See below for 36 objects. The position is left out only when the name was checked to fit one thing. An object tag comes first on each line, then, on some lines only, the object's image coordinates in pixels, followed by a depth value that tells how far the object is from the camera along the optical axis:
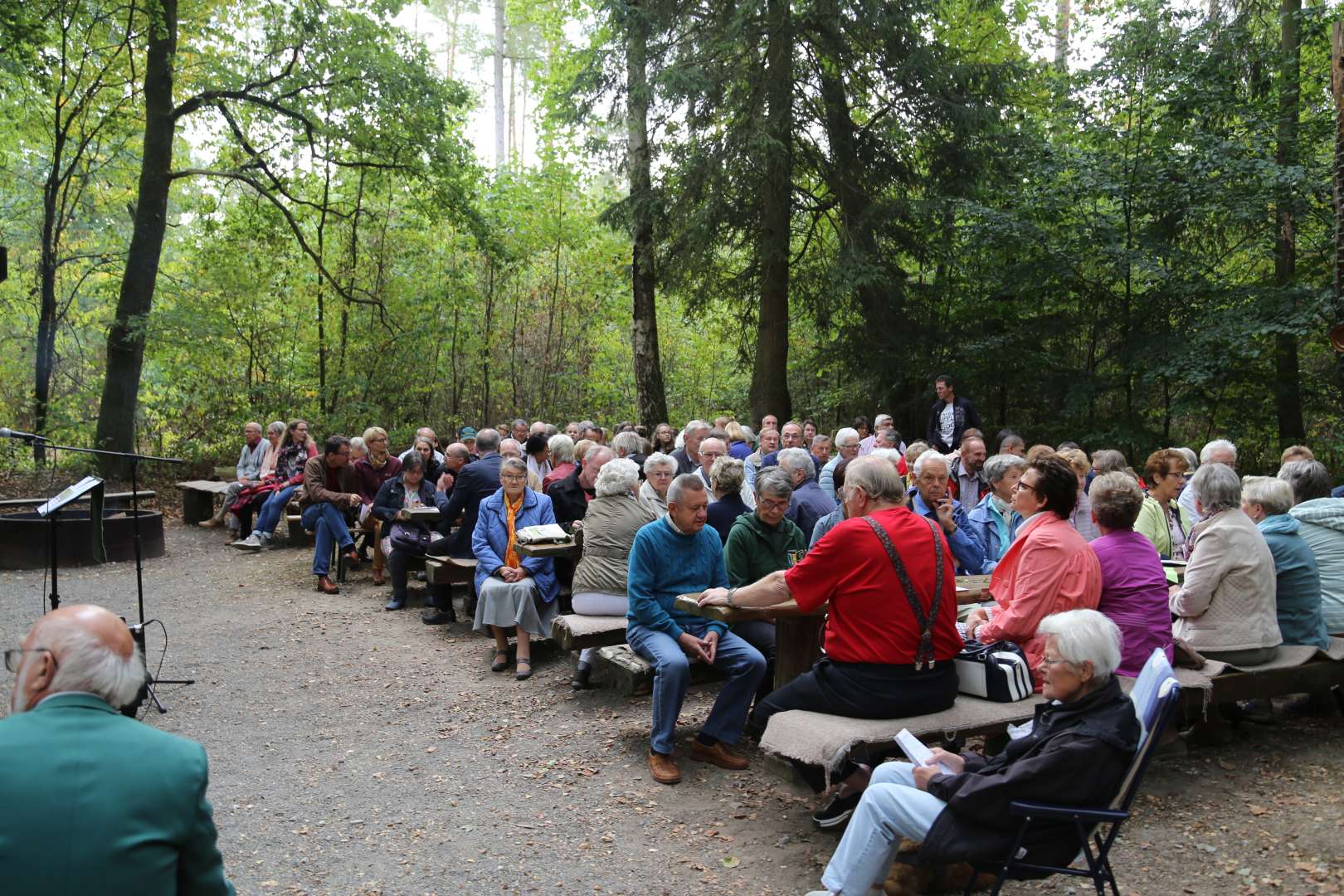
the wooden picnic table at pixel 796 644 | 5.11
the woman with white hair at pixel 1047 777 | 3.09
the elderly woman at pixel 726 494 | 6.05
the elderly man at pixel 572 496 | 8.11
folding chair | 3.03
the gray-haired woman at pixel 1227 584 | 4.96
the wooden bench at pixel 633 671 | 6.04
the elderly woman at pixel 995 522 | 6.85
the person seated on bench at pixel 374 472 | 10.08
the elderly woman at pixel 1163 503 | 6.88
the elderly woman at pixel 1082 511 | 7.19
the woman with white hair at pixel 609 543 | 6.30
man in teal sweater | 5.07
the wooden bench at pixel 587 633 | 5.90
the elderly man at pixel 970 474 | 8.91
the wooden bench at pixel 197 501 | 13.66
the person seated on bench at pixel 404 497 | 9.05
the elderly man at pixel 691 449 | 9.78
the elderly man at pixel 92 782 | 1.94
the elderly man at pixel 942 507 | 6.13
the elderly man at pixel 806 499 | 6.93
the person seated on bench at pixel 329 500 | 9.87
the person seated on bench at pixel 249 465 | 12.59
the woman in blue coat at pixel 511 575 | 6.98
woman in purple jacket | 4.52
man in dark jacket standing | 12.33
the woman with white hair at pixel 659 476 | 6.68
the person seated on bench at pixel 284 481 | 11.97
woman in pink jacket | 4.31
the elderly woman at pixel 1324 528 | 5.63
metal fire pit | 10.51
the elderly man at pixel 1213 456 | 7.29
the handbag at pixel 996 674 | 4.27
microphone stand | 5.42
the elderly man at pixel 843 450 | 9.23
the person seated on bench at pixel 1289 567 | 5.29
